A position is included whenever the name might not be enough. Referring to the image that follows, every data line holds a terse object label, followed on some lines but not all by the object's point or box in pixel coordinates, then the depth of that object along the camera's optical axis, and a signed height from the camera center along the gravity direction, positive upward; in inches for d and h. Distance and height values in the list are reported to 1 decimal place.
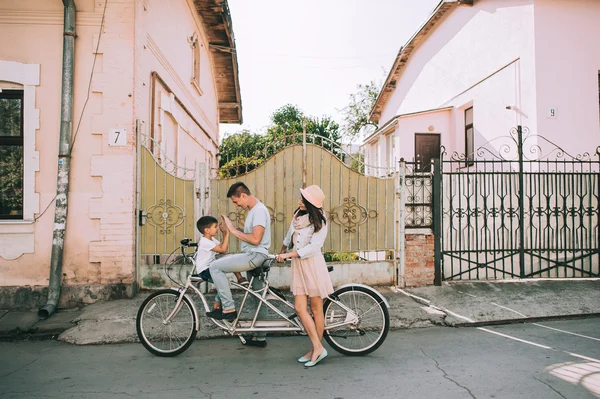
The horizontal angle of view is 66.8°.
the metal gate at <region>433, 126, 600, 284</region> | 319.0 -13.0
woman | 183.3 -24.3
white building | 399.2 +132.5
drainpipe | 266.2 +39.6
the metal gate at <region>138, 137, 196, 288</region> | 284.2 -2.7
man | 194.2 -21.0
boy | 197.3 -17.2
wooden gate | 295.4 +8.9
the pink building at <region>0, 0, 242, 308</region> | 269.7 +33.7
